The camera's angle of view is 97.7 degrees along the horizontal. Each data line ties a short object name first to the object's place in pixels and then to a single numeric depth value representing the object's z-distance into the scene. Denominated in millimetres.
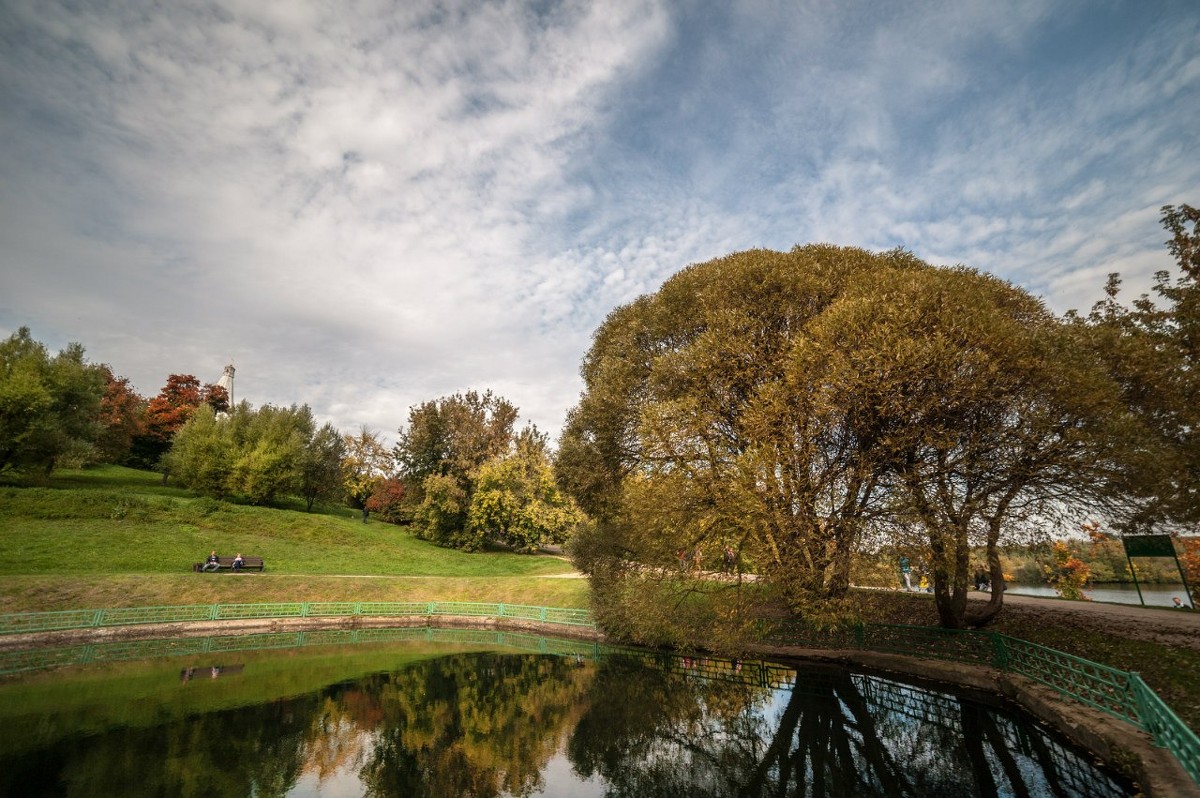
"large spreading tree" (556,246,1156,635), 15664
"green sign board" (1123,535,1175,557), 20953
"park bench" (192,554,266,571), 32562
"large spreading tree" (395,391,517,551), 49250
